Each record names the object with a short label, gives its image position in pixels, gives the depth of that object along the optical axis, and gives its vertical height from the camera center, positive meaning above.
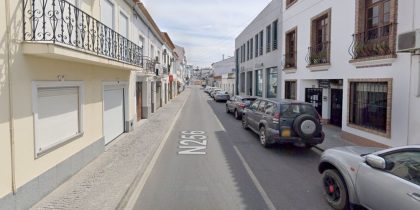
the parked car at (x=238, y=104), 16.99 -0.93
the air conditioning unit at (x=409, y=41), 7.04 +1.25
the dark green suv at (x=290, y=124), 8.59 -1.09
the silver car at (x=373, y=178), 3.69 -1.29
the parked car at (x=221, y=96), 32.33 -0.81
